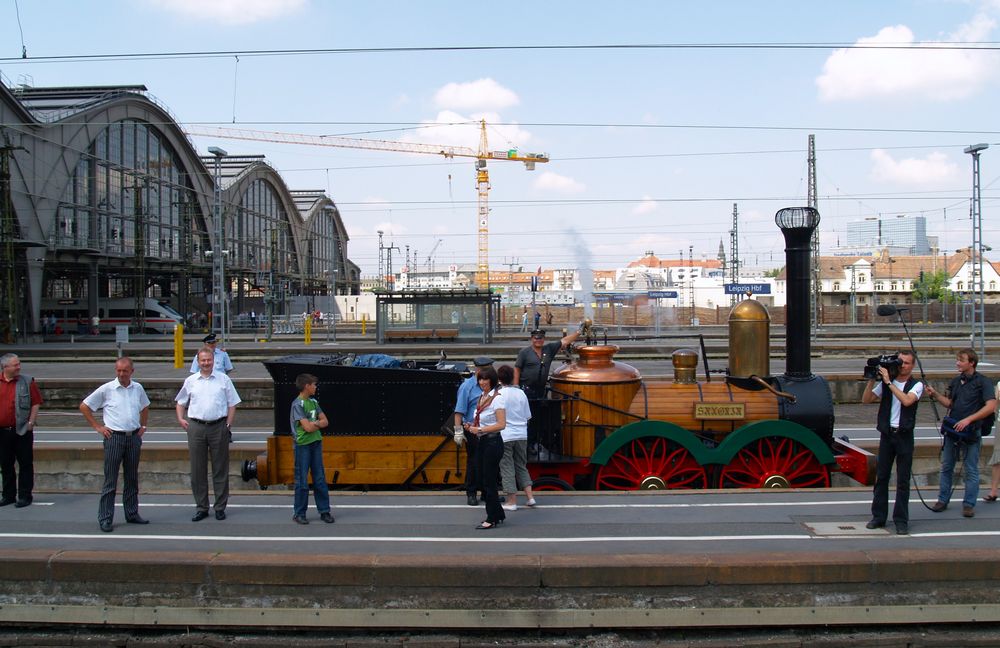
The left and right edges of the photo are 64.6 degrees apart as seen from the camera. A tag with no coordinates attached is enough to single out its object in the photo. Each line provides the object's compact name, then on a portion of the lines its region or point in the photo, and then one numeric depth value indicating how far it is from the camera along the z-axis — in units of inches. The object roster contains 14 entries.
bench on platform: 1465.3
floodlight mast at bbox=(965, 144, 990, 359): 1020.5
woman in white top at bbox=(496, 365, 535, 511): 322.7
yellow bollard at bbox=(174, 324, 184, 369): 996.7
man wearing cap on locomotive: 377.1
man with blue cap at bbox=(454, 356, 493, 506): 335.0
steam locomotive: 369.1
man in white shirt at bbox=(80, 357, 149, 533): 302.2
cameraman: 278.4
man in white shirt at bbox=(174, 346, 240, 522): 311.9
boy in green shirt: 305.7
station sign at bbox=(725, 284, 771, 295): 1509.6
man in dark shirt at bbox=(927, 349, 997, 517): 302.8
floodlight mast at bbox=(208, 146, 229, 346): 1123.9
